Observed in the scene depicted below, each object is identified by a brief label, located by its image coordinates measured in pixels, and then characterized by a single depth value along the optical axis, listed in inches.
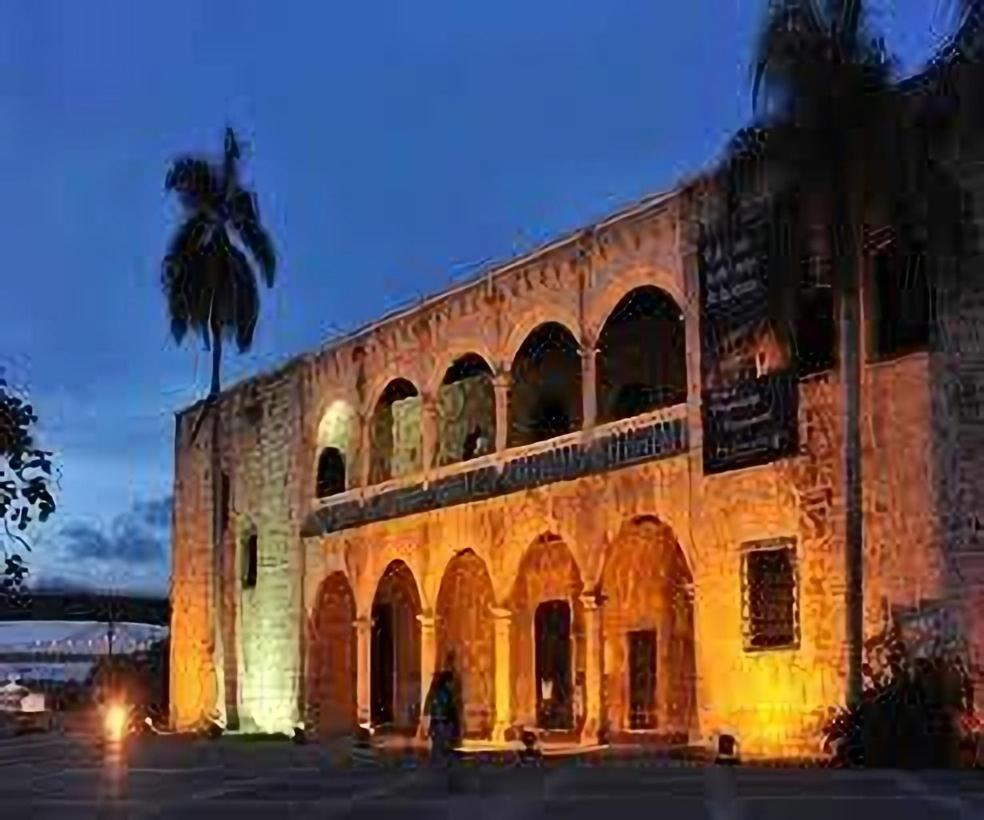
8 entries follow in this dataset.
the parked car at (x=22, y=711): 2112.5
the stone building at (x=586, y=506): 977.5
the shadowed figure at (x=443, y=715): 802.8
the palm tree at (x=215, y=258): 1711.4
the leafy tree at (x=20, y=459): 318.3
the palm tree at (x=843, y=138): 914.7
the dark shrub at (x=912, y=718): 898.7
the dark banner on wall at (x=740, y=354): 1024.2
